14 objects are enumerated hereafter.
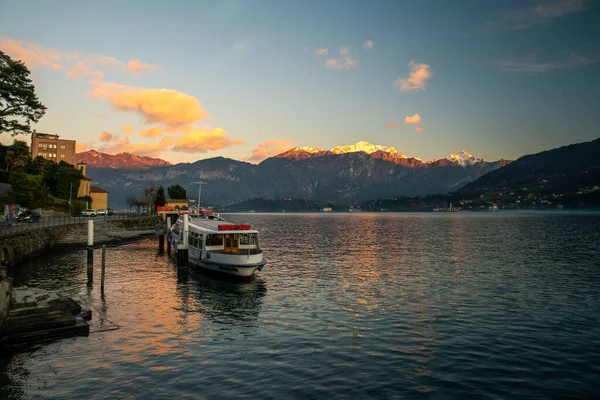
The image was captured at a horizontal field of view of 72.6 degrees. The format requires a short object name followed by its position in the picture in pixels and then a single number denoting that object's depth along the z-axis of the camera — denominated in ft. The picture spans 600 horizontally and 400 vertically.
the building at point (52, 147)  629.92
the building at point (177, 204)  503.03
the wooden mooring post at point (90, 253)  132.50
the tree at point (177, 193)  544.62
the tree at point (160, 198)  544.21
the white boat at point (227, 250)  135.54
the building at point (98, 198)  442.91
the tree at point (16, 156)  318.22
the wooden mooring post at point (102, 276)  117.02
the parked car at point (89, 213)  361.92
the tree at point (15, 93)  174.60
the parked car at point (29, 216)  243.83
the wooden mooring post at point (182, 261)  144.36
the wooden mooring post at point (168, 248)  223.96
